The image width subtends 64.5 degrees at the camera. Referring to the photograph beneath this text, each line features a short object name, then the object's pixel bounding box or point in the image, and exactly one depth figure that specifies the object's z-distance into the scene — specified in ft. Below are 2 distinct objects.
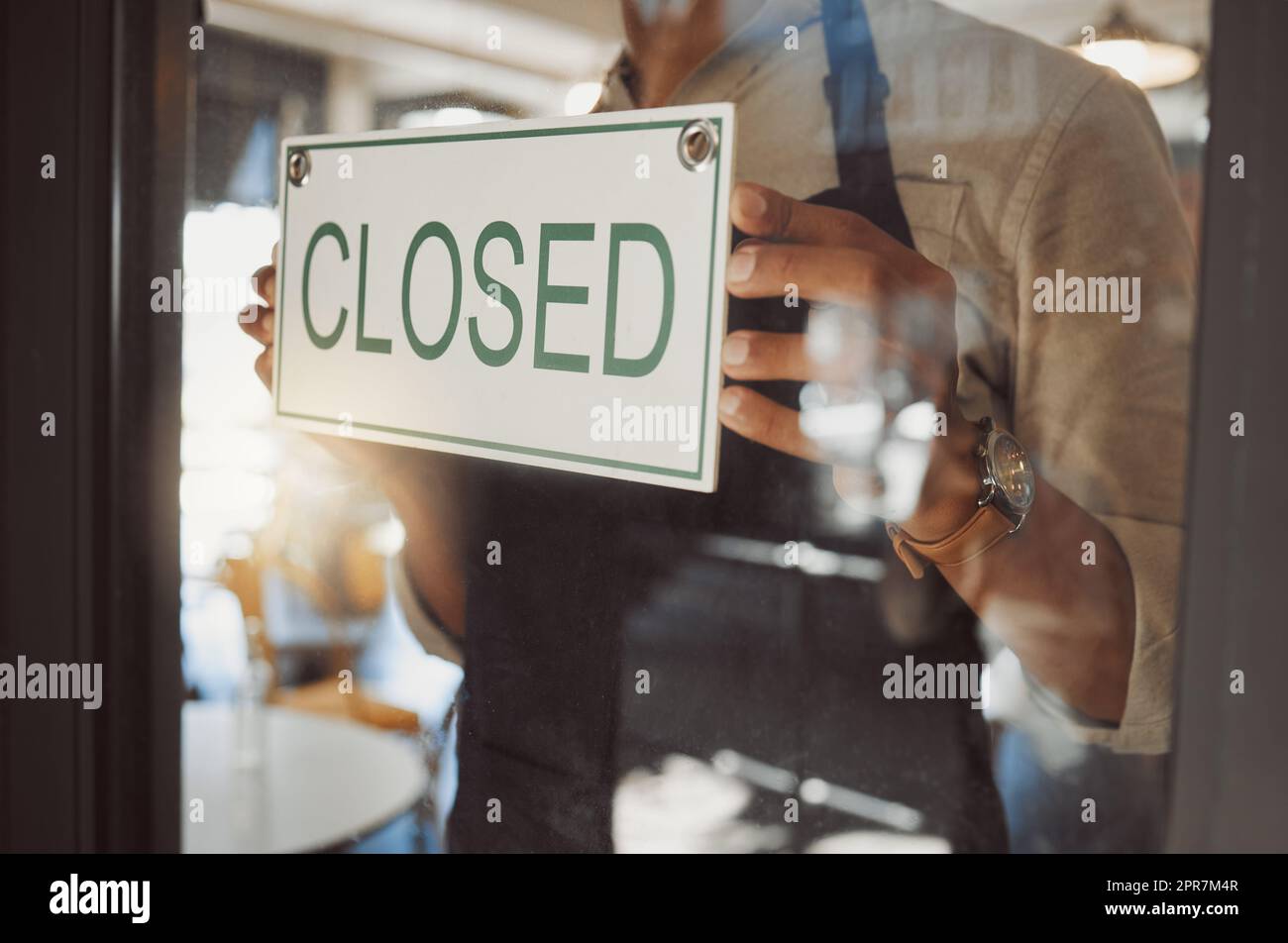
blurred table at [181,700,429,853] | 3.76
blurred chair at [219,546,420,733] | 3.78
